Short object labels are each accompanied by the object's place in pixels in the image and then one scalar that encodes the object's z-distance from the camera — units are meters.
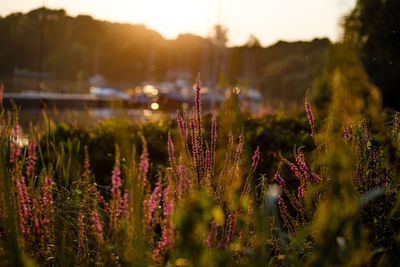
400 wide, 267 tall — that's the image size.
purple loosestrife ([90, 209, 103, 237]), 2.11
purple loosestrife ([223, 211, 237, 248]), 2.23
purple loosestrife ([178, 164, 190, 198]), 1.82
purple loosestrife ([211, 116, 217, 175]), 2.72
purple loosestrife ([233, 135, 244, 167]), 2.51
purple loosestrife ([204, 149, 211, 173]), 2.58
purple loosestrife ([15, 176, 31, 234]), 2.16
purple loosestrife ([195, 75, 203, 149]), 2.48
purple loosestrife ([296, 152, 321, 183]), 2.54
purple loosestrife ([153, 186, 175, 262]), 1.88
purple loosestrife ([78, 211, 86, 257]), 2.22
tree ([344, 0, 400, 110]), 11.66
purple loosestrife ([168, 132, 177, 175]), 2.32
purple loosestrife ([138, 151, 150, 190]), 1.94
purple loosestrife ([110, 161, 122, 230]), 1.92
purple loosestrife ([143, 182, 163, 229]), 2.03
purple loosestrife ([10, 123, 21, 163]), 2.26
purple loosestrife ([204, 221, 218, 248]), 1.78
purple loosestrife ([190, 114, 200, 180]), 2.51
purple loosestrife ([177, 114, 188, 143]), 2.56
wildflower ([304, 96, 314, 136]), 2.73
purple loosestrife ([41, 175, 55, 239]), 2.24
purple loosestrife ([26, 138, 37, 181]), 2.46
